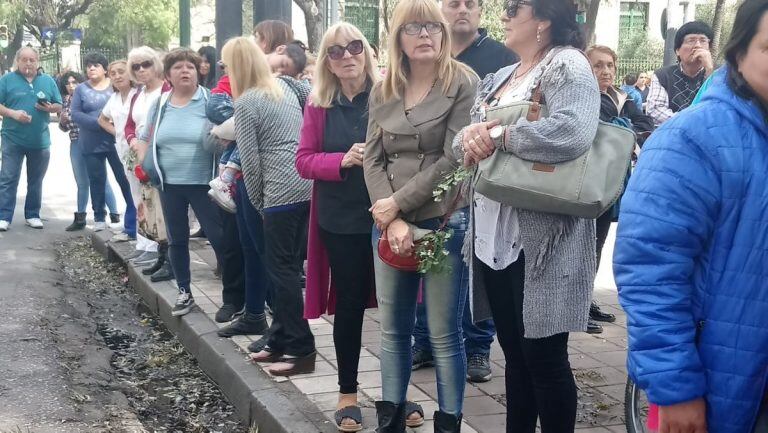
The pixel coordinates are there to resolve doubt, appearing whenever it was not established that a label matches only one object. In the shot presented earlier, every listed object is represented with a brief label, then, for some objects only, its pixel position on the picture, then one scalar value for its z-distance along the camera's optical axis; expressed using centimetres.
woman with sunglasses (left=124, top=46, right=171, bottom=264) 770
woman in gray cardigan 299
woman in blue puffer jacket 206
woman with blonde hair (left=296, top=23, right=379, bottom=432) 423
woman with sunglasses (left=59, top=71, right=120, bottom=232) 1100
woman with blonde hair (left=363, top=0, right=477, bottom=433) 378
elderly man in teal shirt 1113
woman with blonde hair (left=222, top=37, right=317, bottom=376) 516
